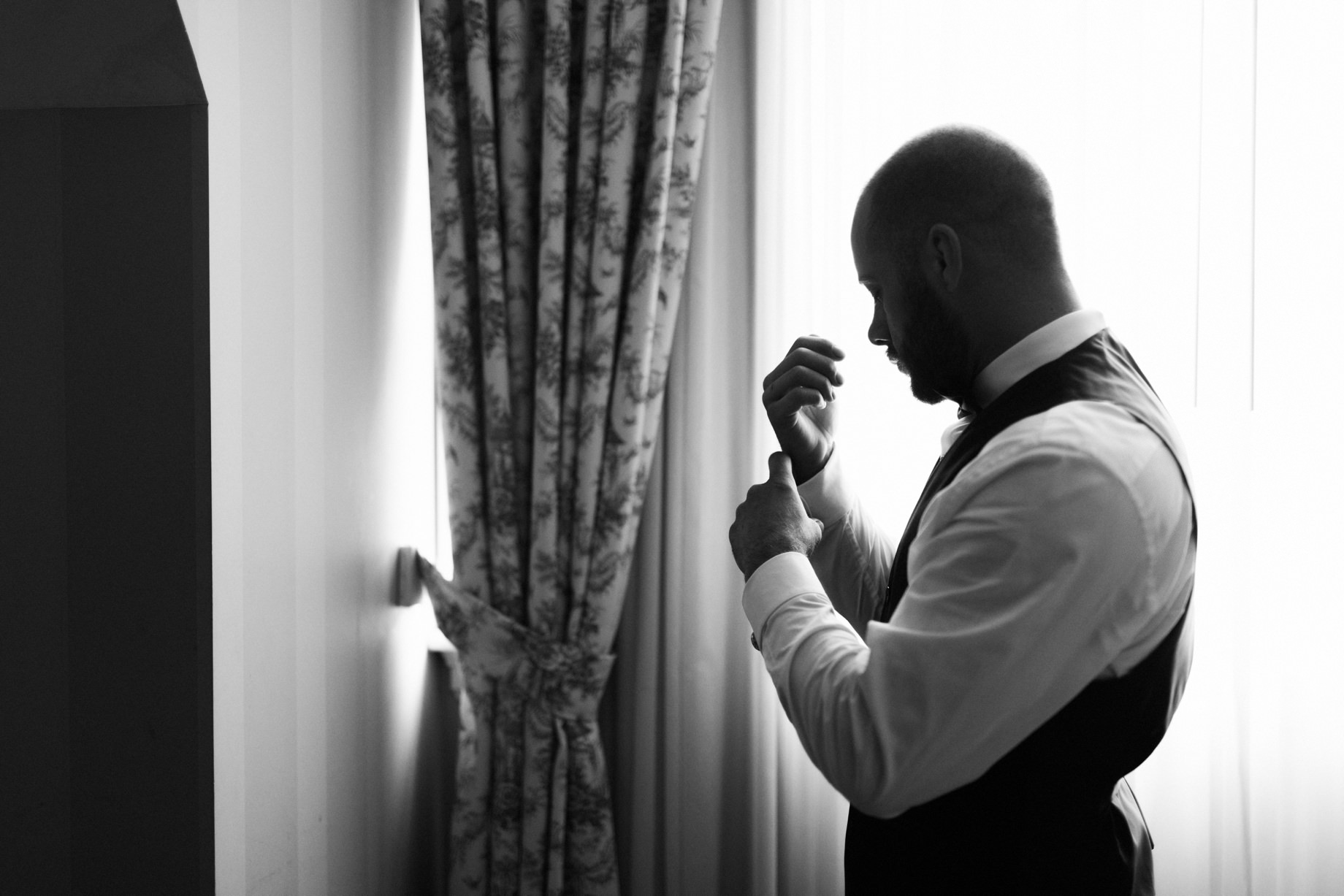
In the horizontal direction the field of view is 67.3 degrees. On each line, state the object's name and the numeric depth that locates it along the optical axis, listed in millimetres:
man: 928
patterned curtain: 2045
